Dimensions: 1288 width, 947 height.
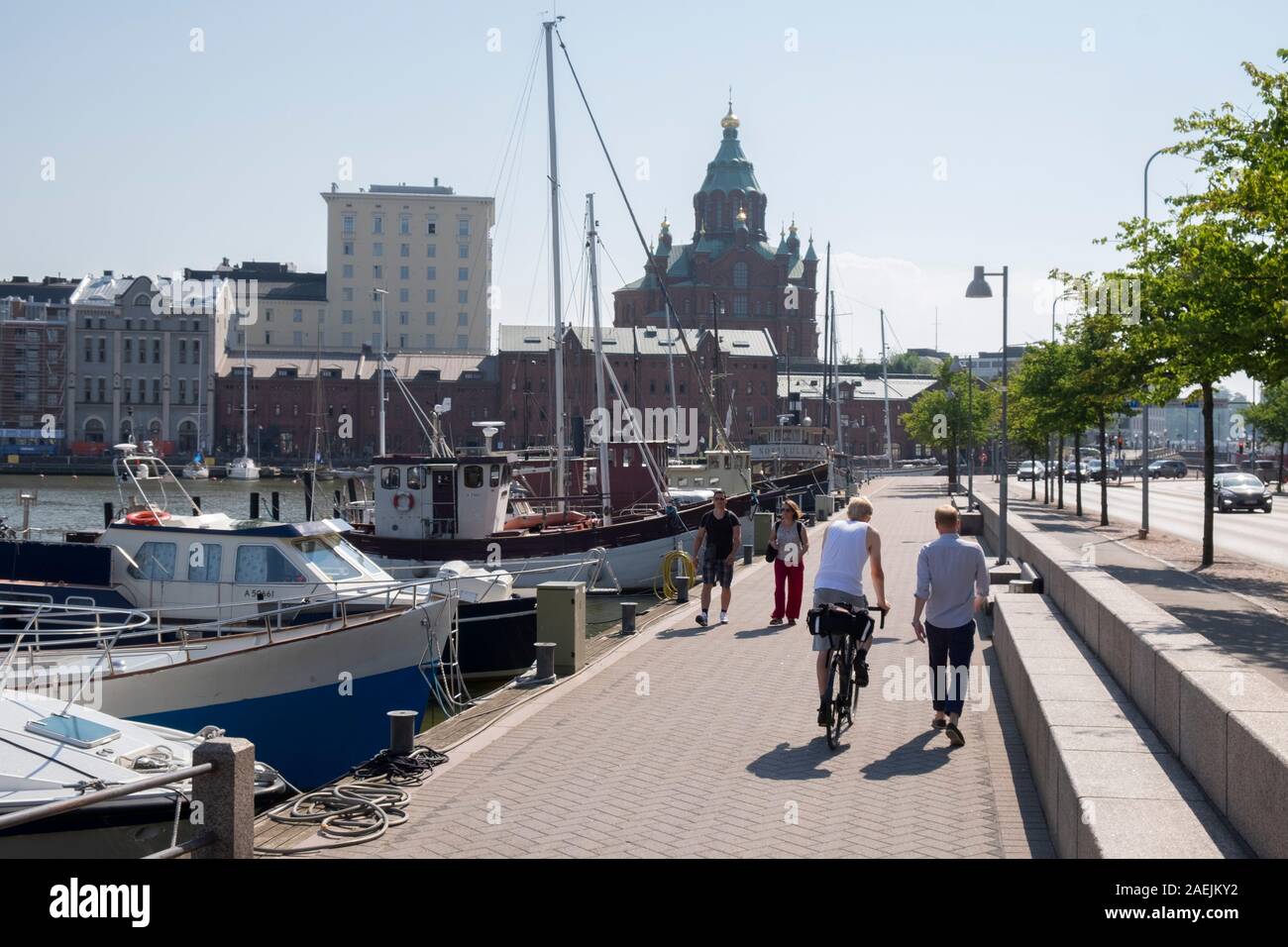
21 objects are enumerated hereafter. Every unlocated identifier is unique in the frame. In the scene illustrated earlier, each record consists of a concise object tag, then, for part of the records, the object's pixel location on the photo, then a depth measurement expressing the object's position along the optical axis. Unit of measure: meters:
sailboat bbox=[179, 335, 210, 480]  106.69
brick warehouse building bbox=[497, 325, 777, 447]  121.88
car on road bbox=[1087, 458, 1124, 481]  83.44
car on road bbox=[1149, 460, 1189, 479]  93.81
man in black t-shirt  17.66
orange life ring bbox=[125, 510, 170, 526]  18.69
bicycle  9.95
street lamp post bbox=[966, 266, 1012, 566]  26.23
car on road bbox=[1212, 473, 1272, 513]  47.44
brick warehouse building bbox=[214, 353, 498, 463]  122.75
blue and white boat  13.47
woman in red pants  17.56
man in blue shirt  9.94
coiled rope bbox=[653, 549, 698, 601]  23.41
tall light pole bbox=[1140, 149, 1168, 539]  31.61
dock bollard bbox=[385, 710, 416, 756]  10.02
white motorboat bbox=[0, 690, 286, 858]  8.73
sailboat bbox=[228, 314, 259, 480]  106.50
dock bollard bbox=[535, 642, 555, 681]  13.80
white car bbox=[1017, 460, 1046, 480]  90.00
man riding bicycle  10.16
